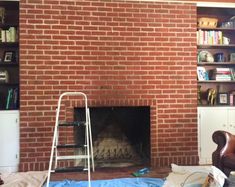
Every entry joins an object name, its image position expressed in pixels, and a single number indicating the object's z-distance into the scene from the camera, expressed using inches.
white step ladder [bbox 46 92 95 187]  107.9
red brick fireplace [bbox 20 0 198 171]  137.0
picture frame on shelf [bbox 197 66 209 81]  158.4
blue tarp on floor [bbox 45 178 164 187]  115.8
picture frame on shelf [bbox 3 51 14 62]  147.6
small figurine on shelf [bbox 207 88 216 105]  159.5
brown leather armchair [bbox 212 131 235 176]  110.0
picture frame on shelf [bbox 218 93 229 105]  159.6
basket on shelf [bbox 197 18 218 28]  159.2
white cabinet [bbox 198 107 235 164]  149.3
